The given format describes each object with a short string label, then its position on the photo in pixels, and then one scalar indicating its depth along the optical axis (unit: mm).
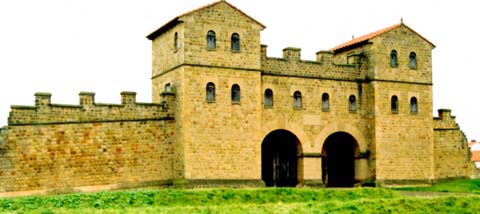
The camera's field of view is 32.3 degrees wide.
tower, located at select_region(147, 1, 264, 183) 37906
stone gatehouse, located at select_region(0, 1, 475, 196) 35656
